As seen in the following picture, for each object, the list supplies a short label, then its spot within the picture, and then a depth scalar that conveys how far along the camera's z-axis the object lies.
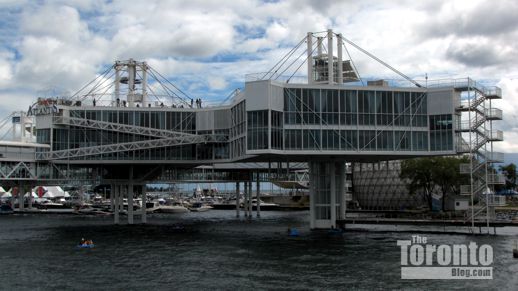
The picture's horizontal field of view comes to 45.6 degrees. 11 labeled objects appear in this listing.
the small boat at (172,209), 192.12
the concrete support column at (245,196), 159.50
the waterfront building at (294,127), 98.81
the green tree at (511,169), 199.12
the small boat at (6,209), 176.62
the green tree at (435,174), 139.25
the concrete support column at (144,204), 134.25
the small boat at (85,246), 82.75
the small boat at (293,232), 96.62
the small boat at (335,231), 98.44
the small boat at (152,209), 193.50
